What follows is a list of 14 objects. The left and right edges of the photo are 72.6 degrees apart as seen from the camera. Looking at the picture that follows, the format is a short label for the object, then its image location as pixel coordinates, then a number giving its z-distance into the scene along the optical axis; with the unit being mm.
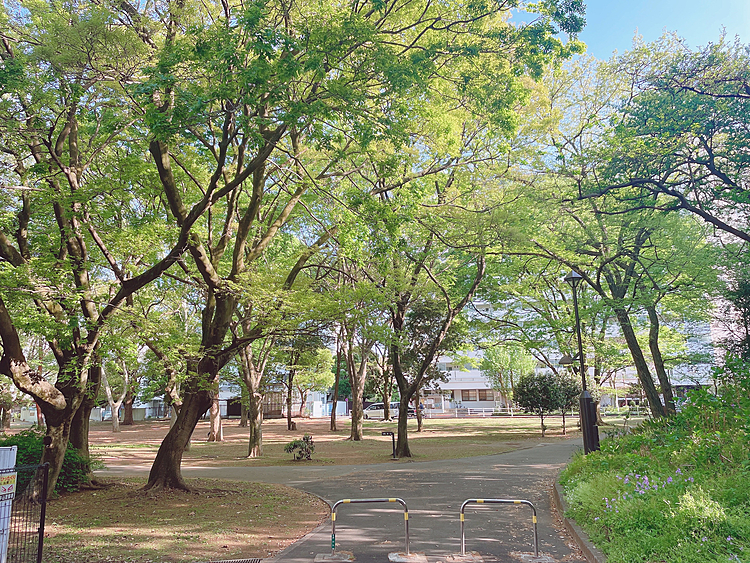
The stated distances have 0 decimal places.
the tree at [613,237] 16359
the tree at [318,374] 41872
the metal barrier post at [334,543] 6802
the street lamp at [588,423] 12541
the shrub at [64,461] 12219
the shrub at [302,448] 20781
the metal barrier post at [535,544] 6704
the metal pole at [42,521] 5988
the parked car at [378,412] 54881
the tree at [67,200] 9344
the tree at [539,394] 30516
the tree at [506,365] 53344
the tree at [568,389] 30906
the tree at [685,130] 12297
